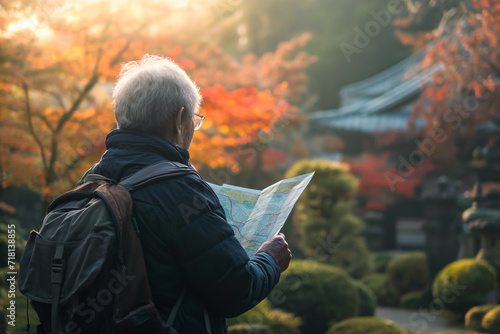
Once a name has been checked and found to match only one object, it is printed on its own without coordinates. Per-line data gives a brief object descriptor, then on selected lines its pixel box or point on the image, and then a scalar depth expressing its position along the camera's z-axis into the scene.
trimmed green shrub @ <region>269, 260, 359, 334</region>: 7.16
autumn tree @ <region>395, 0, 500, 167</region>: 7.85
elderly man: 1.48
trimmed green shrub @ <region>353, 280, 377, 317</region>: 8.31
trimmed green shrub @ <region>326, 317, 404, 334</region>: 5.94
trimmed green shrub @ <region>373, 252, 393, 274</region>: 13.98
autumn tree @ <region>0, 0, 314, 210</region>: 5.96
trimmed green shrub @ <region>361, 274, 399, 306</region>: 11.36
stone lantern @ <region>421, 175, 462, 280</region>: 11.06
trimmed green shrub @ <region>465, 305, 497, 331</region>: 6.94
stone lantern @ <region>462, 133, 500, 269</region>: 8.61
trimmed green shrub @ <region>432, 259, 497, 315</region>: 8.48
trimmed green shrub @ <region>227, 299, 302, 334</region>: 6.03
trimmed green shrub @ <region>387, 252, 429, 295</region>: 11.47
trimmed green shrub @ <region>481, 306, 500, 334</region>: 6.33
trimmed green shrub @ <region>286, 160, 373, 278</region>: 10.09
